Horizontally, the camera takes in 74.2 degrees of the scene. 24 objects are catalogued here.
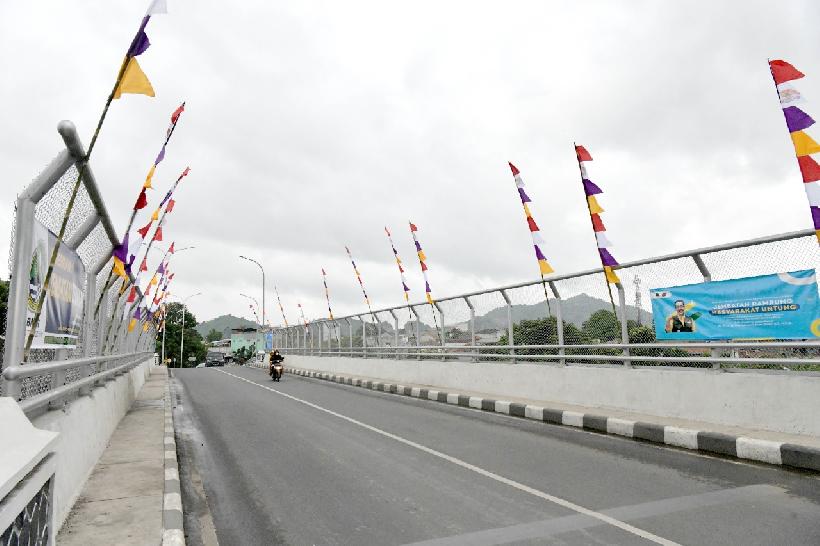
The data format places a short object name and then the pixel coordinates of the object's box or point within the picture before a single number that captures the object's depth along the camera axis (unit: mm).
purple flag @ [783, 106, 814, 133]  6879
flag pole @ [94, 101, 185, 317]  7666
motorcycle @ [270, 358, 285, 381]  22344
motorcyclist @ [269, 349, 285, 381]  22453
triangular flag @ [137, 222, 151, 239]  10389
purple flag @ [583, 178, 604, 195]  10846
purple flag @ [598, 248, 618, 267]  9402
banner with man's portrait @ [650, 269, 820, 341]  6508
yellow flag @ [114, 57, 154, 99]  4395
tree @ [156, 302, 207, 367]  103938
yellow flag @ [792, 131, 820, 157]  6777
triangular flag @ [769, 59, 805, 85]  7047
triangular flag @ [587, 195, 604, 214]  10656
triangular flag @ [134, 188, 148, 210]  8164
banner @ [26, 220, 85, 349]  3822
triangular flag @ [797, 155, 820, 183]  6686
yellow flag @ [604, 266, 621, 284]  9156
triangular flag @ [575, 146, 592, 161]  11188
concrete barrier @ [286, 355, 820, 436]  6371
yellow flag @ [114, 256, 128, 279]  7266
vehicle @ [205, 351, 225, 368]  54900
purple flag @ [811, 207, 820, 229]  6366
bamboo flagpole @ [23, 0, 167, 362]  4207
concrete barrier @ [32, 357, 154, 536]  3945
